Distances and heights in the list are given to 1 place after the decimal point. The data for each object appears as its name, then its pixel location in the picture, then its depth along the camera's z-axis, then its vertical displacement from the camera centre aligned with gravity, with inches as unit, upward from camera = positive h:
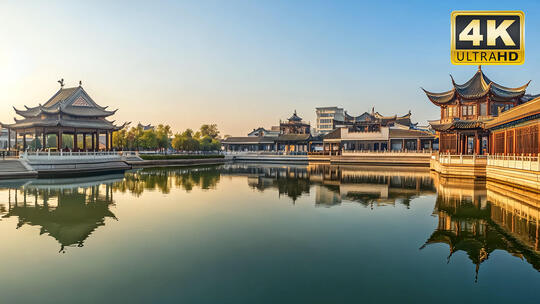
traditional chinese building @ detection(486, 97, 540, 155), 773.9 +53.0
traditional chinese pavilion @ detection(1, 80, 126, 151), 1492.4 +160.3
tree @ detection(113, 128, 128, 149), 2245.6 +75.3
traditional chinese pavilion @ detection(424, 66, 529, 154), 1499.8 +228.7
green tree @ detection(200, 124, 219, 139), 3631.9 +218.4
